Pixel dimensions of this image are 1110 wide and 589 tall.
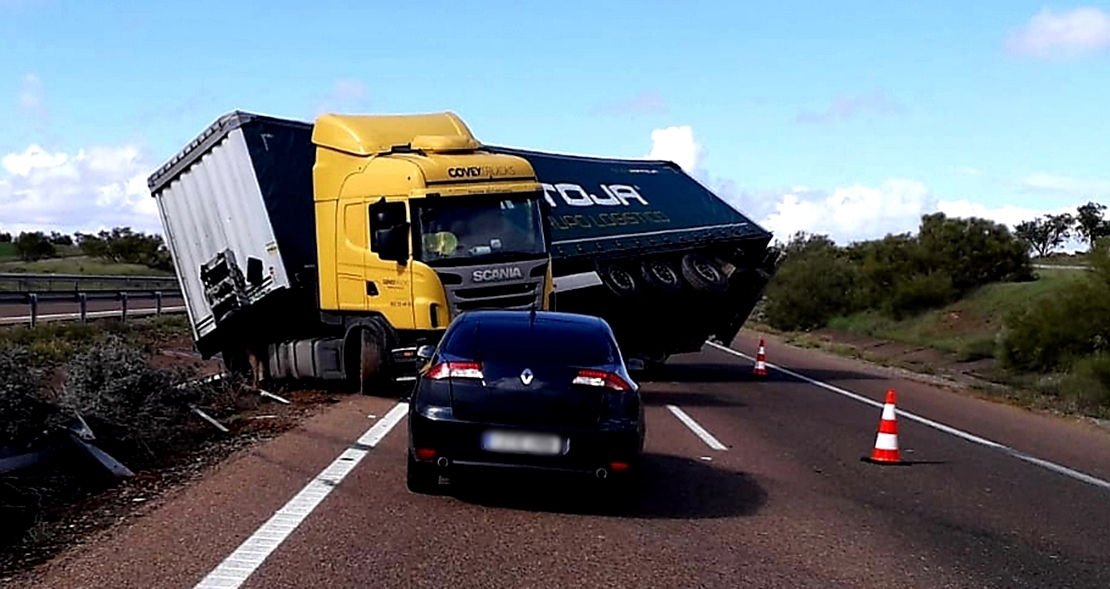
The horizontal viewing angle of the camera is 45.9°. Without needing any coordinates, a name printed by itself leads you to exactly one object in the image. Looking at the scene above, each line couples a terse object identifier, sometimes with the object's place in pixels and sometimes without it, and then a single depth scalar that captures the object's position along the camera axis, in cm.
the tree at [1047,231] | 9829
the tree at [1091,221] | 9038
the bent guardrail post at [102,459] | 1020
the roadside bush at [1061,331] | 3097
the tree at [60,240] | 9025
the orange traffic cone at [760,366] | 2612
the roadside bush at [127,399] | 1116
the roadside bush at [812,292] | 6050
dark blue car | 908
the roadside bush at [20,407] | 959
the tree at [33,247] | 7925
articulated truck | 1697
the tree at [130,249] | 7832
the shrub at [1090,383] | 2595
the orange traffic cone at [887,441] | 1291
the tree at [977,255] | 5456
